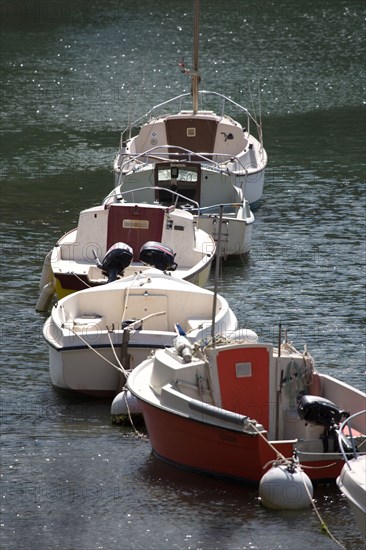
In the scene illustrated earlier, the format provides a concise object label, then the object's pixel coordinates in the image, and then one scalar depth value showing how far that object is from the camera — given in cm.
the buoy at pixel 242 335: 1742
